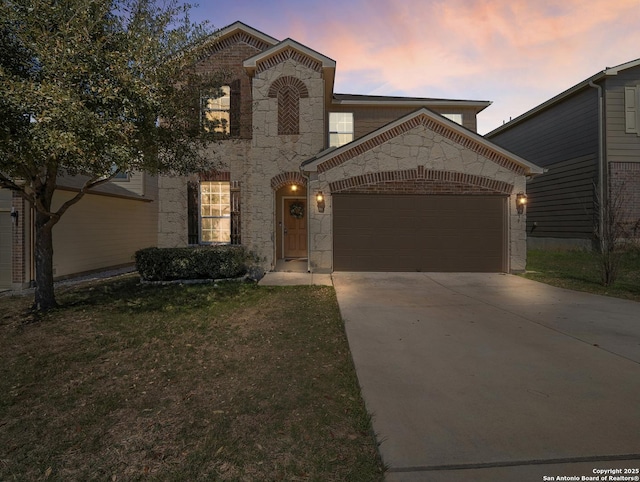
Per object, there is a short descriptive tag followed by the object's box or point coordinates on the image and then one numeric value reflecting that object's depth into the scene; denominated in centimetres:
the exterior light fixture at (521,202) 1038
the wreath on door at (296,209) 1234
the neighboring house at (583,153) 1357
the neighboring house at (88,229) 911
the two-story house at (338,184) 1035
